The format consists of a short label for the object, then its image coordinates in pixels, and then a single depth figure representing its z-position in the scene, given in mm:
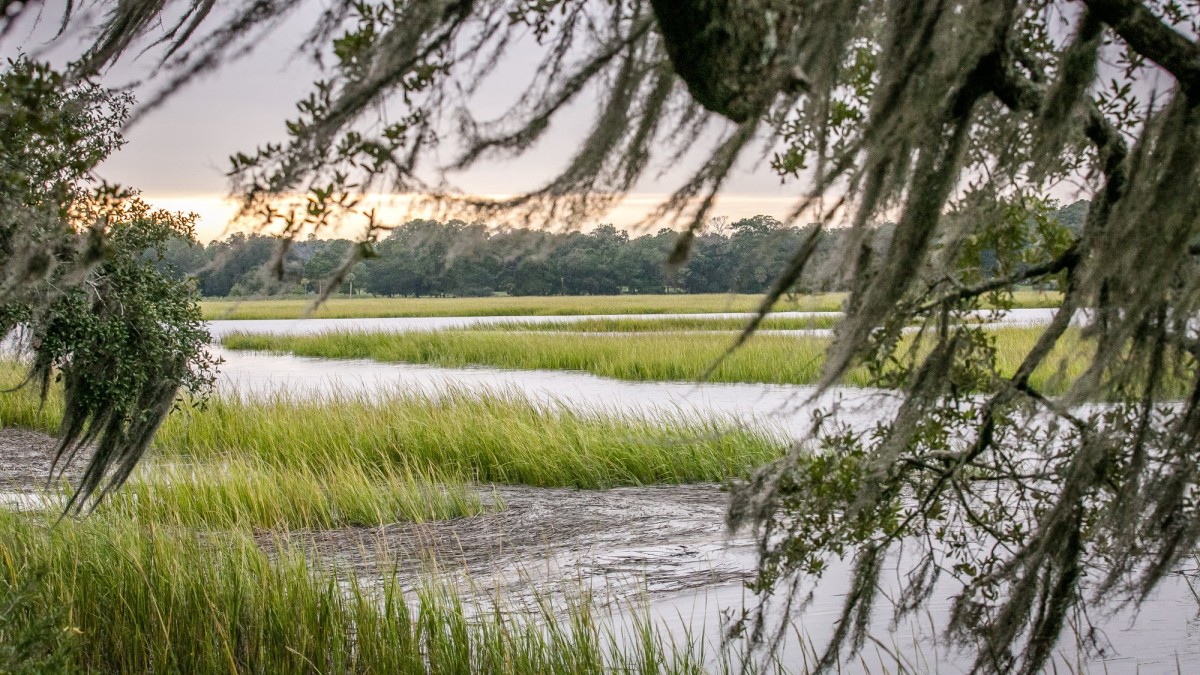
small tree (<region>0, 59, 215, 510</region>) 4414
